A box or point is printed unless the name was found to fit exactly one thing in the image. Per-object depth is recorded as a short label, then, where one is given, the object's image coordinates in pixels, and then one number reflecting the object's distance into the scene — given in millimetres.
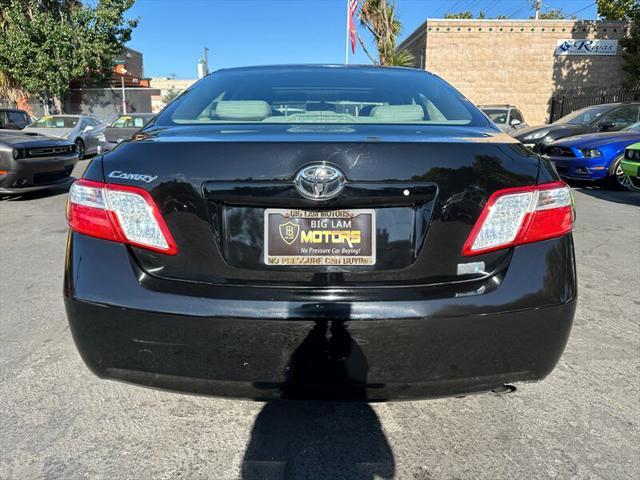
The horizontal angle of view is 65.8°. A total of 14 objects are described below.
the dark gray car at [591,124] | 11102
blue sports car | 9039
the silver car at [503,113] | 15086
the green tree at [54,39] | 21578
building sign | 23109
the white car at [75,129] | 14660
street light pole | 27438
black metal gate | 19438
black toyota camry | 1647
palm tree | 21078
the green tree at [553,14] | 42906
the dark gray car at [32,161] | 7508
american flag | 19981
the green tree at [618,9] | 22531
